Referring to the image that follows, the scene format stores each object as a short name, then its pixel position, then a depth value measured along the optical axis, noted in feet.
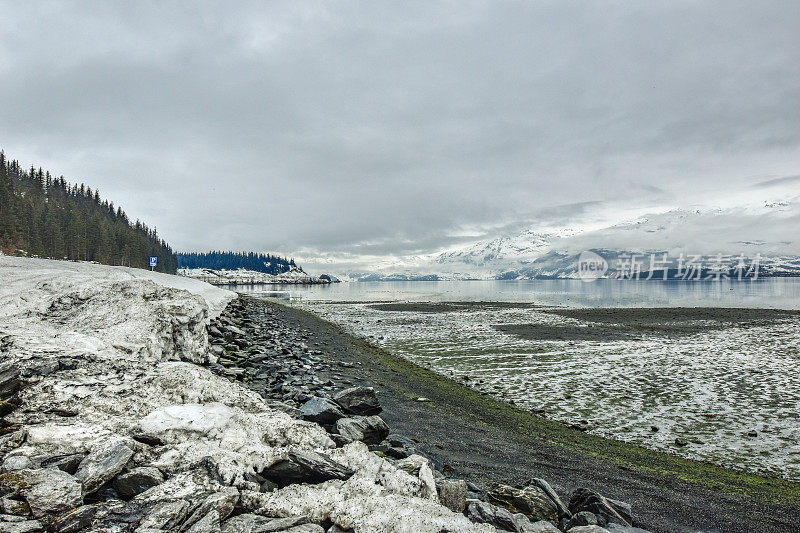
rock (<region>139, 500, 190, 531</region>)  11.99
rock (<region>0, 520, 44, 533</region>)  10.68
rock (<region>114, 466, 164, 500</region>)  13.99
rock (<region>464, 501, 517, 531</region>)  15.40
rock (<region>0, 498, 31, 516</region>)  11.50
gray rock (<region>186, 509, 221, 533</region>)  12.10
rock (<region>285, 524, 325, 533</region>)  12.95
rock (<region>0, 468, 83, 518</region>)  11.95
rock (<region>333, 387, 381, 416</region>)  31.89
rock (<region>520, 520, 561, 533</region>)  15.72
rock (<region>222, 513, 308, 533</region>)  12.73
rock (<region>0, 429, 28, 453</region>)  15.34
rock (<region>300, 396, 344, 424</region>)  25.27
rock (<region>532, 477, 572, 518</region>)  19.03
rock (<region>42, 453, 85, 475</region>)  14.42
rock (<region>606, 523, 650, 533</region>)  16.88
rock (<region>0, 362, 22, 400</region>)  18.71
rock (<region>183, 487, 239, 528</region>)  12.63
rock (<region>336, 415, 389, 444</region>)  23.82
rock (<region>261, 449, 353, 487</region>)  16.63
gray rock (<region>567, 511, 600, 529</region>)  17.29
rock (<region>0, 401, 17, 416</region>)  17.51
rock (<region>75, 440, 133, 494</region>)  13.73
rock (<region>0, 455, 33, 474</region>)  13.88
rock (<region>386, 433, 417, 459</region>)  24.54
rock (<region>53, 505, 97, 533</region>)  11.32
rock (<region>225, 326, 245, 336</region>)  61.43
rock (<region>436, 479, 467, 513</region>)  16.57
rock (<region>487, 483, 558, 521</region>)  18.49
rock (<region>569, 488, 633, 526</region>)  18.47
